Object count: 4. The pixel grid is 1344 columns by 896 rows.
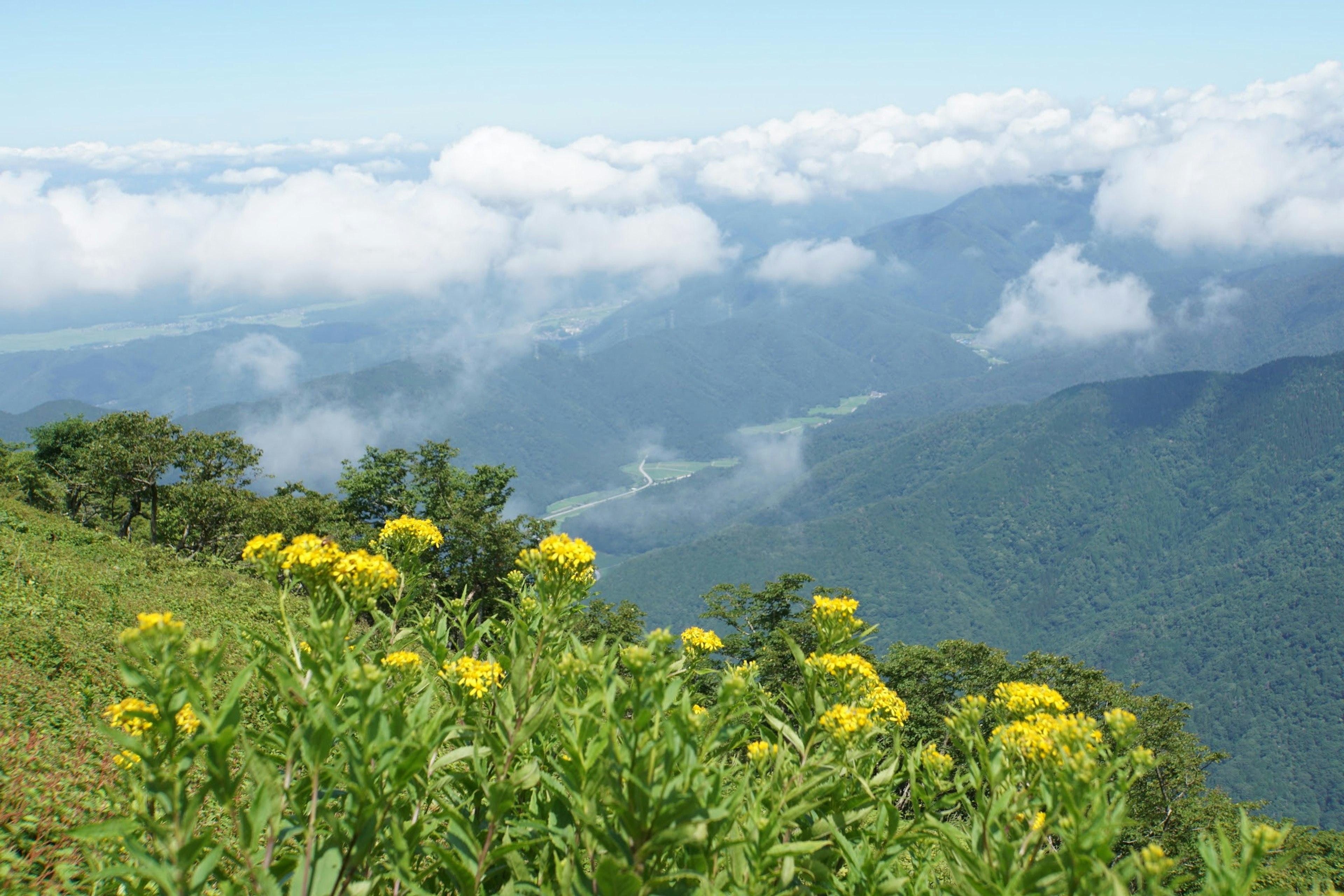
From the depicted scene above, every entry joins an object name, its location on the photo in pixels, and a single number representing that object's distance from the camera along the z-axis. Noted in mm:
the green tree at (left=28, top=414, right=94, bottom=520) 40844
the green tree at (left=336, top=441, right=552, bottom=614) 32656
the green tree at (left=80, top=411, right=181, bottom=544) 31516
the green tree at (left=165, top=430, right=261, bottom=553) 33125
